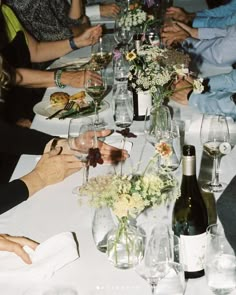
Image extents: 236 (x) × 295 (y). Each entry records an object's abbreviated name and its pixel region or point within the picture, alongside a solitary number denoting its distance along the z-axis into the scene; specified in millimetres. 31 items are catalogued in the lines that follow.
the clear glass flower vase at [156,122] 1563
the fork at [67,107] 1926
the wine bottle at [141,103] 1792
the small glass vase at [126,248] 1055
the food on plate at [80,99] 1995
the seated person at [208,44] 2391
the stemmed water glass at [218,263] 978
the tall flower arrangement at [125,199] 973
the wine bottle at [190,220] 1014
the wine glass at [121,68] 2092
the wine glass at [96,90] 1863
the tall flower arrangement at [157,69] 1635
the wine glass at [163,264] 979
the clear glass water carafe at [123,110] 1780
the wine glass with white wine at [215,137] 1442
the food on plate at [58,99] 2035
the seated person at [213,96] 1874
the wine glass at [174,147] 1463
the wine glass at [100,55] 2330
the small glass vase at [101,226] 1133
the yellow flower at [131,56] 1707
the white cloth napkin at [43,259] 1057
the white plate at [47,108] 1949
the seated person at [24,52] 2586
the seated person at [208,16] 3107
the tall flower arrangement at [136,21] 2514
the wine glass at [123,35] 2545
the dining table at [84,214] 1023
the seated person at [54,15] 3113
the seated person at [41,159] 1354
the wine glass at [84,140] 1429
